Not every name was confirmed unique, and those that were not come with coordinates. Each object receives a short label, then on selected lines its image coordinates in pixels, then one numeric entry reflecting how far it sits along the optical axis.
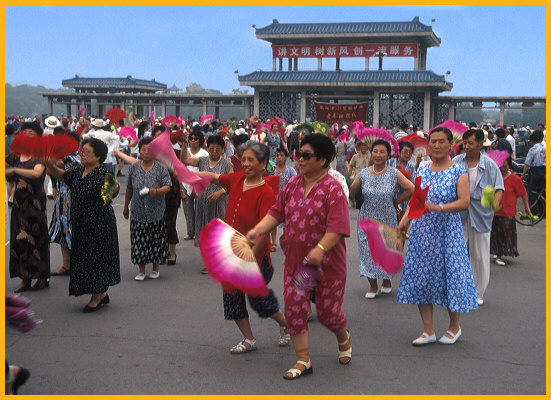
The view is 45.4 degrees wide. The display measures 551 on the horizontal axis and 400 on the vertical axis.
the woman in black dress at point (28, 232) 6.02
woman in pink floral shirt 3.88
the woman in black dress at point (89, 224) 5.34
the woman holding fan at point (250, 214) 4.32
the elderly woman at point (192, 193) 7.62
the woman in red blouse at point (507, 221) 7.68
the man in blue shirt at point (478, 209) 5.61
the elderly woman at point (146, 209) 6.47
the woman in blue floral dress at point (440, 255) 4.58
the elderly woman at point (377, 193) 5.62
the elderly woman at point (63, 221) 6.62
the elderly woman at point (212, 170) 6.86
